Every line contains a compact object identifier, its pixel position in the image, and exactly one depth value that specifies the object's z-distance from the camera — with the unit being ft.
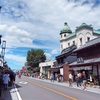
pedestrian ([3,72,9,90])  34.17
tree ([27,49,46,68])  147.26
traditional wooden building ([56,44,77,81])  71.63
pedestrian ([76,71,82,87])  43.22
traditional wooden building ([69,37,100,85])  48.35
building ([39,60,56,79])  116.21
